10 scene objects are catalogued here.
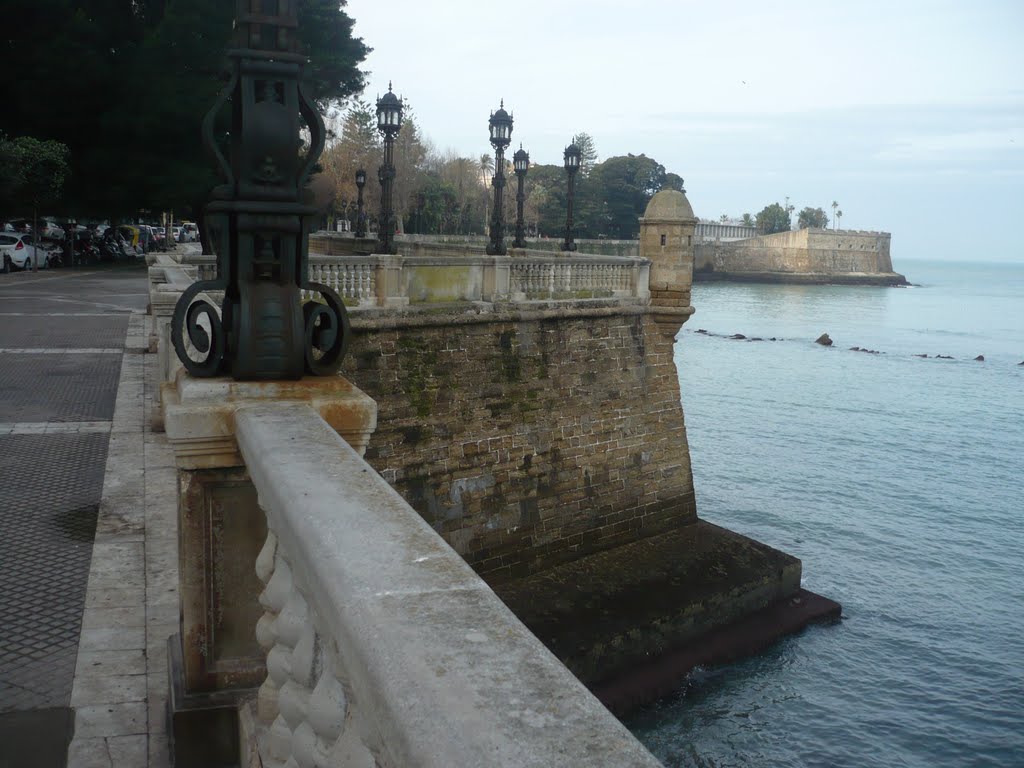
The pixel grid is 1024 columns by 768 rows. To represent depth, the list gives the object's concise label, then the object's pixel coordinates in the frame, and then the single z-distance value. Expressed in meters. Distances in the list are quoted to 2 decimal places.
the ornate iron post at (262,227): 3.22
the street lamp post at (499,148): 18.88
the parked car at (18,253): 33.47
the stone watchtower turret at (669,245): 16.97
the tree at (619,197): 72.25
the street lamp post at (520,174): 22.14
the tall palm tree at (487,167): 80.56
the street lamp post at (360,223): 31.90
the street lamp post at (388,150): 17.12
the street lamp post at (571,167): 20.41
